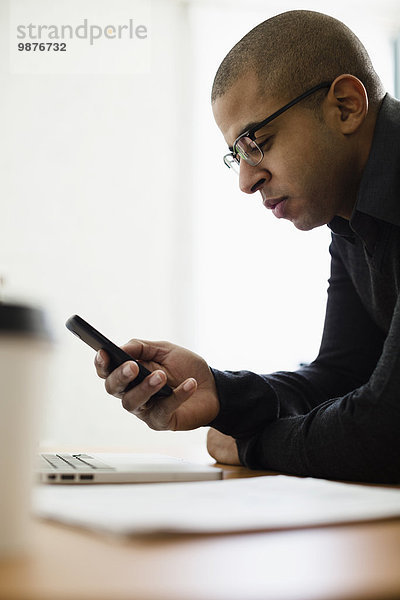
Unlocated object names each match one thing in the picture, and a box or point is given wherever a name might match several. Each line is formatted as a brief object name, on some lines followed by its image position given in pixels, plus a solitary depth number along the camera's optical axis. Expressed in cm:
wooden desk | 30
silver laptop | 70
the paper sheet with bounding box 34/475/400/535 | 44
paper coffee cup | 34
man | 106
